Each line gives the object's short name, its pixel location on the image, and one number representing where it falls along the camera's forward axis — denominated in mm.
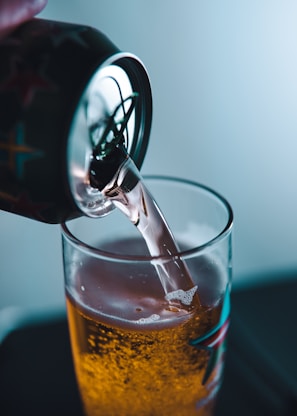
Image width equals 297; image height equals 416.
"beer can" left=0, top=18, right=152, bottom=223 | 232
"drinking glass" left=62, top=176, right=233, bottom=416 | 279
